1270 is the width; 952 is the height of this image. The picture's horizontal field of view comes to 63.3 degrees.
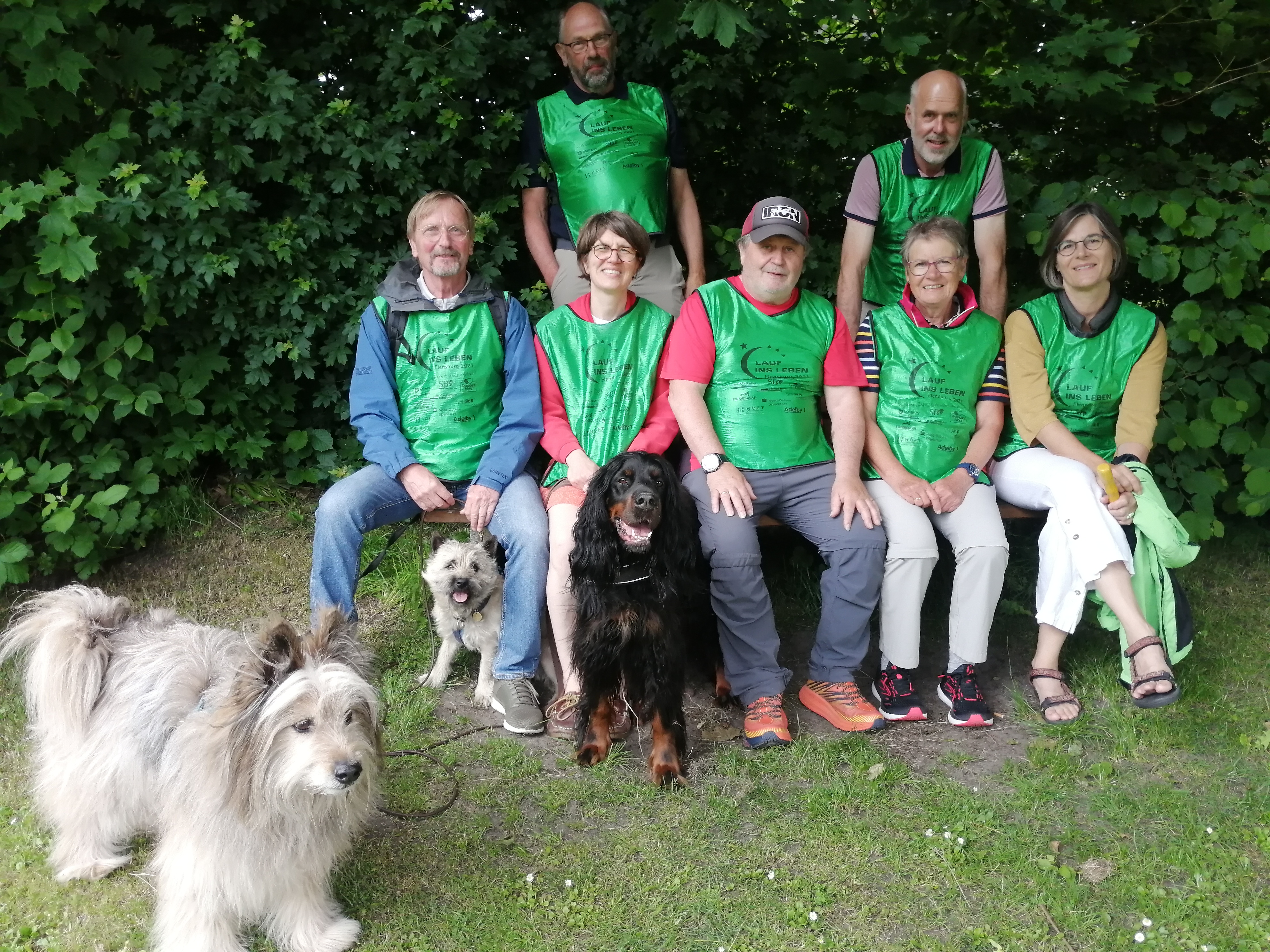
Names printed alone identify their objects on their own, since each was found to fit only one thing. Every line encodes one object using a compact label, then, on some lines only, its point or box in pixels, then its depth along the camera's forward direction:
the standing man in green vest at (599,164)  4.40
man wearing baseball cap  3.65
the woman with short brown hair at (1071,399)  3.72
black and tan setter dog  3.35
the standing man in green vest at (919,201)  4.22
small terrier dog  3.81
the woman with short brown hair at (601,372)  3.78
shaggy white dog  2.33
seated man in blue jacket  3.75
